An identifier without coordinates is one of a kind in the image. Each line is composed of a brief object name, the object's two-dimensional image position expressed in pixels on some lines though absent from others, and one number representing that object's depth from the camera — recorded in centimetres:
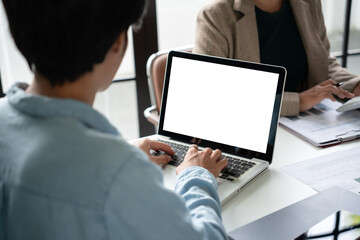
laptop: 122
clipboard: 139
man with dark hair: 61
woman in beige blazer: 163
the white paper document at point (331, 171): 113
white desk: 102
